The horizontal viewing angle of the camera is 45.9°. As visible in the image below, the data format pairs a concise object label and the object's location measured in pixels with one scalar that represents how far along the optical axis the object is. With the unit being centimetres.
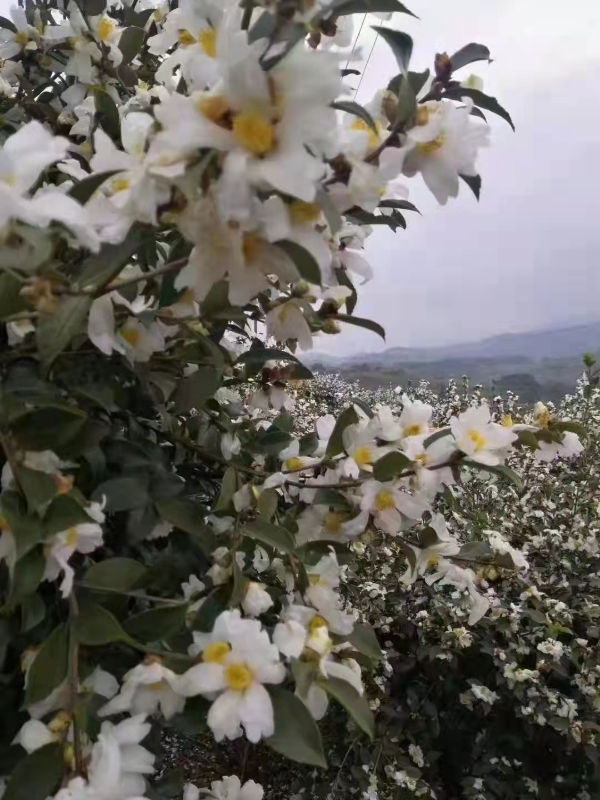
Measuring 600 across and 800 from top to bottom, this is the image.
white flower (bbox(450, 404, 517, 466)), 65
